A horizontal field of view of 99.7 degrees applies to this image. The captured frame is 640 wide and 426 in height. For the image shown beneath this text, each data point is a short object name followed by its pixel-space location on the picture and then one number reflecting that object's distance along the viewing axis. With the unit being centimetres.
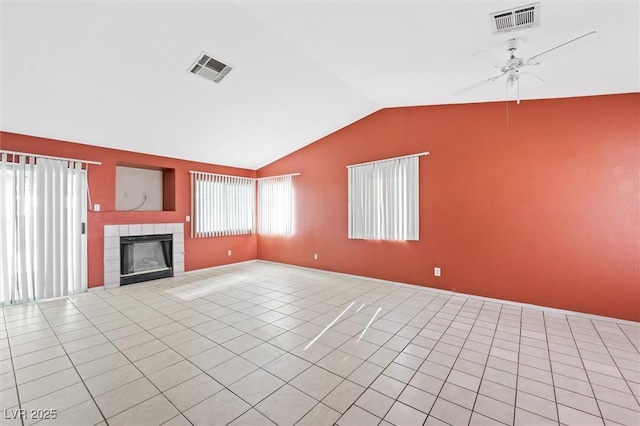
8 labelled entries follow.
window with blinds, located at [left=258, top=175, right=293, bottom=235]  659
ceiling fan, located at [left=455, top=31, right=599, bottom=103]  206
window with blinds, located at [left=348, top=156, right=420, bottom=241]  466
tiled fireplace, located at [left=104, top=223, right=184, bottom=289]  471
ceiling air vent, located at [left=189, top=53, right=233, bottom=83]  320
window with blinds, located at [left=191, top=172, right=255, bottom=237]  605
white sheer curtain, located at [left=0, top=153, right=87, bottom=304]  381
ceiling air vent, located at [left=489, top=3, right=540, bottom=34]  214
